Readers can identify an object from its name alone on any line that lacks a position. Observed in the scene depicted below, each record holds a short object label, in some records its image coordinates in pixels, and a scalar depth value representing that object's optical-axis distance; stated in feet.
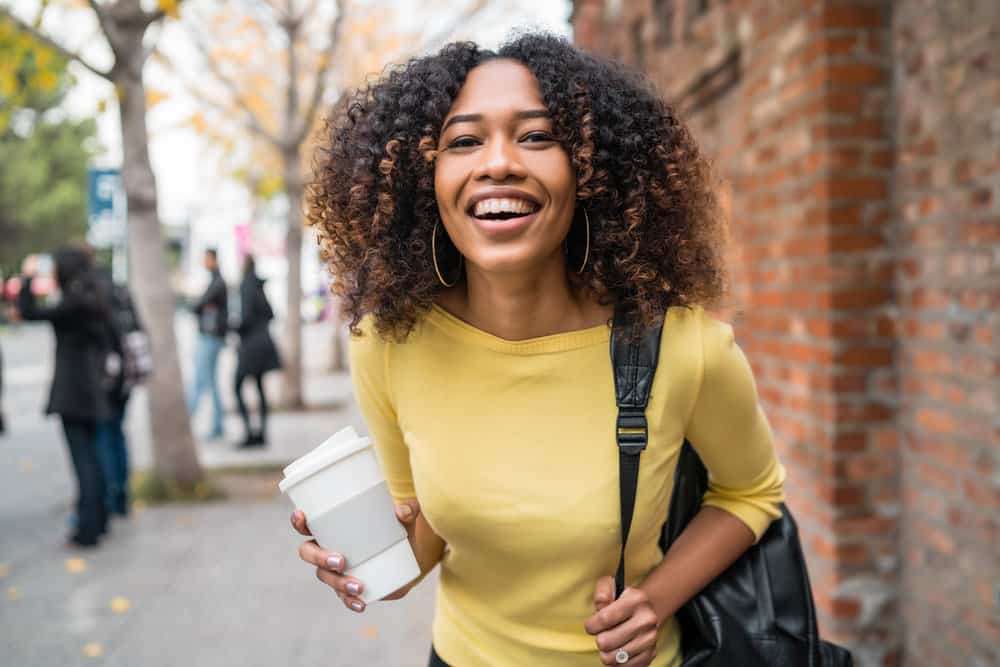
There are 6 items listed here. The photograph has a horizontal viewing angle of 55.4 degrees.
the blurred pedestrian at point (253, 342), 32.14
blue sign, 29.60
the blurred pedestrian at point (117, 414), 21.48
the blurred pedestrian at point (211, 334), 33.15
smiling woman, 5.55
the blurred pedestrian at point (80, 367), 19.58
